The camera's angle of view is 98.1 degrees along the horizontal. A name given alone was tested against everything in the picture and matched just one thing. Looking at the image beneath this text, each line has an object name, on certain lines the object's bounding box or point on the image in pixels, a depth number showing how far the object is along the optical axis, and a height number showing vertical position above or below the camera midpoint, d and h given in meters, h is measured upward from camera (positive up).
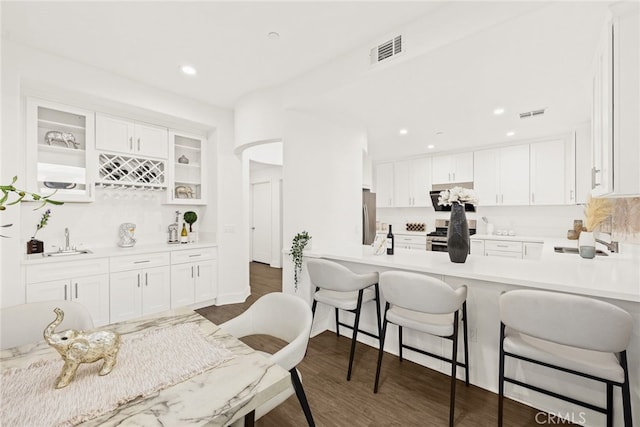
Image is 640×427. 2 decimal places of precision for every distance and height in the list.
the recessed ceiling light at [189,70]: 2.80 +1.47
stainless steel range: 4.93 -0.46
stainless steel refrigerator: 4.74 -0.10
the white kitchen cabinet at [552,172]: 4.08 +0.61
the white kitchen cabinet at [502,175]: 4.51 +0.62
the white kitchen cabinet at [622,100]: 1.45 +0.60
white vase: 2.31 -0.29
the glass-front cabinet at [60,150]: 2.68 +0.67
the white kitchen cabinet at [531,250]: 4.02 -0.56
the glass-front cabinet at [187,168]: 3.73 +0.63
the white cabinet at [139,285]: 2.97 -0.81
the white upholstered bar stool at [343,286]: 2.15 -0.59
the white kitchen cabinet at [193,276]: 3.44 -0.82
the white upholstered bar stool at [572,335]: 1.22 -0.58
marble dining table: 0.79 -0.58
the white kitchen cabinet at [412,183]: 5.54 +0.60
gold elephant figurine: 0.93 -0.47
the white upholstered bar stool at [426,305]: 1.65 -0.58
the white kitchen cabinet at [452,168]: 5.05 +0.82
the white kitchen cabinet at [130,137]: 3.12 +0.91
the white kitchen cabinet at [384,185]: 6.02 +0.61
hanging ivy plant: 2.88 -0.39
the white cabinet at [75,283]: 2.52 -0.68
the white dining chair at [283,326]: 1.23 -0.62
